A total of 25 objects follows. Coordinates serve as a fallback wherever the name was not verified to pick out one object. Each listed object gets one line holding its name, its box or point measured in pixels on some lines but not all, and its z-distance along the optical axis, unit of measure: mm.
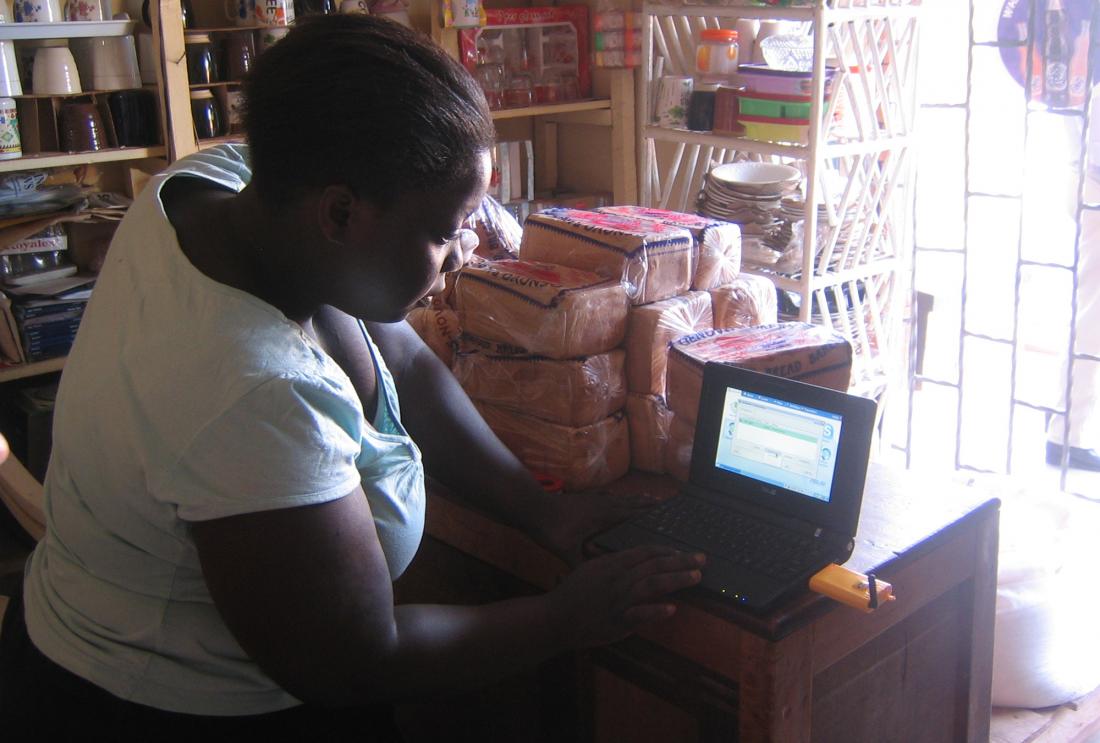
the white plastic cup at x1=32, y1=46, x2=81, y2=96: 2432
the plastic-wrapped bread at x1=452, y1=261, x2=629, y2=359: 1388
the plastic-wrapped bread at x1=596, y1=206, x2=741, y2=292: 1588
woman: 860
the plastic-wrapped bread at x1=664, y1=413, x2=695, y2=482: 1402
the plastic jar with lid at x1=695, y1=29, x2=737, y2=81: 2801
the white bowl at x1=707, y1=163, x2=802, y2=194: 2646
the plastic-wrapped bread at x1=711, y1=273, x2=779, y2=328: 1615
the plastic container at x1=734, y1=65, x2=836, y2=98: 2463
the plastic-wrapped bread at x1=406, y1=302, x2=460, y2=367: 1576
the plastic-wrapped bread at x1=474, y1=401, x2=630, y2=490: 1409
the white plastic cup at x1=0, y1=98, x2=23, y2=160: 2396
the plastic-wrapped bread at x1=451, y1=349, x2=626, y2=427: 1402
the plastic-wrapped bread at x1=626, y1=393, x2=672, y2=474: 1446
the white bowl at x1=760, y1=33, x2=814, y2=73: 2885
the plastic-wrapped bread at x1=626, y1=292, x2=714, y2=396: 1453
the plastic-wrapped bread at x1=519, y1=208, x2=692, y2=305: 1466
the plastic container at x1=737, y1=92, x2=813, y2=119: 2469
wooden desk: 1094
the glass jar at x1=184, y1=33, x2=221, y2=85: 2584
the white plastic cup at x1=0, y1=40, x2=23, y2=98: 2386
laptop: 1129
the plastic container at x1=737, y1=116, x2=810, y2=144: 2486
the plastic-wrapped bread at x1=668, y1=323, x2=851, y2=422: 1354
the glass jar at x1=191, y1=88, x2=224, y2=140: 2623
